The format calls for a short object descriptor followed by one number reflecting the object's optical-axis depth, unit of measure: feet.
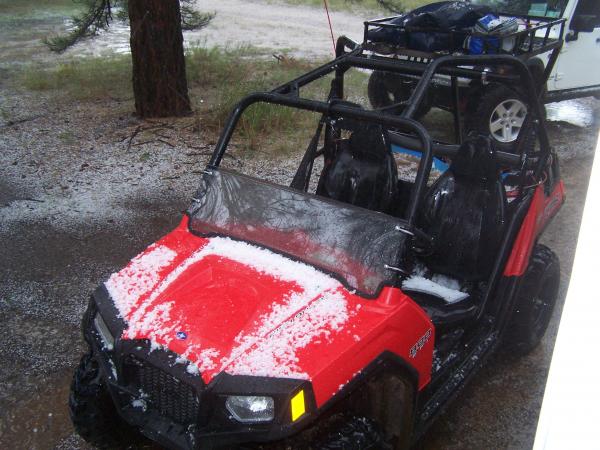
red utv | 6.81
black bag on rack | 19.03
